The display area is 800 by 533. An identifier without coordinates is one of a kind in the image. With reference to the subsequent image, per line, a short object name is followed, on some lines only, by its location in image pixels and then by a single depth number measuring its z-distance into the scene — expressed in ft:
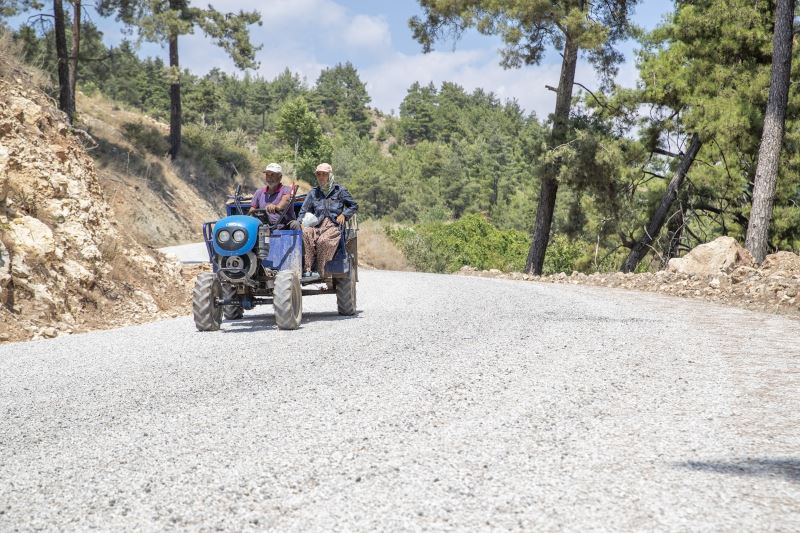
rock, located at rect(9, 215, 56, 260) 34.91
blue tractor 30.01
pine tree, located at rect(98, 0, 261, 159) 106.09
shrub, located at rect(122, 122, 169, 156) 128.57
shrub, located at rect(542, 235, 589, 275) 167.05
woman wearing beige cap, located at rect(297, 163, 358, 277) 33.24
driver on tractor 32.22
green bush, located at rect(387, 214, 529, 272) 193.36
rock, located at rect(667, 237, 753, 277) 49.52
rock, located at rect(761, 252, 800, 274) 46.21
